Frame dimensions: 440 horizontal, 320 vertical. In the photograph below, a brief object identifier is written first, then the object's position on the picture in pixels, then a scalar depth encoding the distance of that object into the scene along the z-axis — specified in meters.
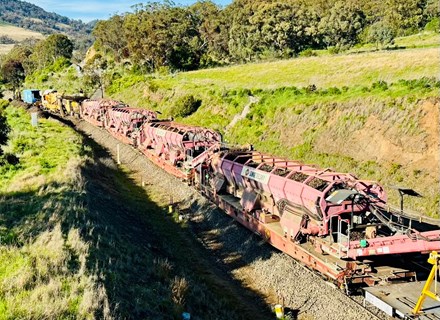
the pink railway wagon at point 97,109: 50.93
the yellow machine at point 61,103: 64.38
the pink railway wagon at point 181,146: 28.00
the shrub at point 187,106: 52.75
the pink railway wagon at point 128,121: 40.16
